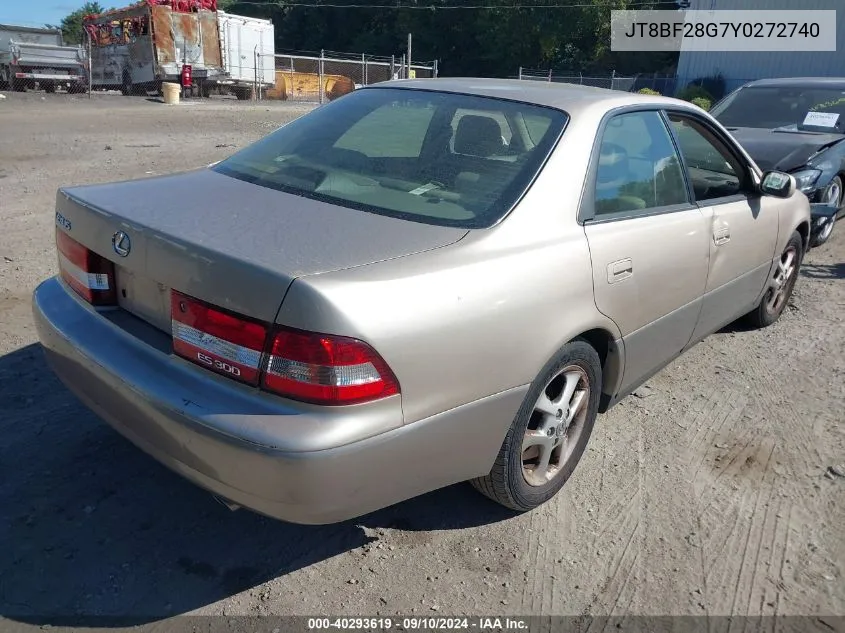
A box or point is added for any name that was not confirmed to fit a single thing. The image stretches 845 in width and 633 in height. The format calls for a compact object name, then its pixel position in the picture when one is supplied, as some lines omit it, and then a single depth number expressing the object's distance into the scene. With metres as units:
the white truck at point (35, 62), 23.69
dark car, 6.73
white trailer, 29.44
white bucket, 24.02
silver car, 2.02
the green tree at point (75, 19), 74.16
